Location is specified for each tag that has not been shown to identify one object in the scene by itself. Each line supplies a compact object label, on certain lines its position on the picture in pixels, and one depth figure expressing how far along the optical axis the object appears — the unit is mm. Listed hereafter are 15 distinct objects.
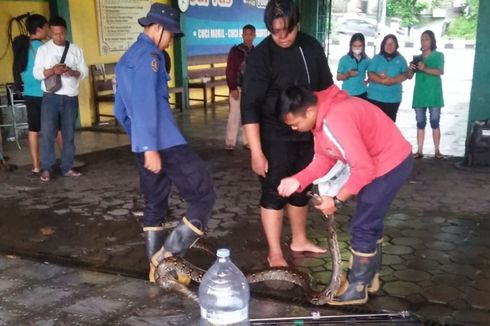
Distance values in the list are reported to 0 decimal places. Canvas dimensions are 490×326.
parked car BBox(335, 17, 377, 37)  29839
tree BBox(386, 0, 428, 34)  33719
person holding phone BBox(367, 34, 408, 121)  7078
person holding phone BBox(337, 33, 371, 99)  7480
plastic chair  8492
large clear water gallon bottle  2444
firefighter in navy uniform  3270
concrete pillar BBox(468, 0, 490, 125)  6863
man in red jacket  2906
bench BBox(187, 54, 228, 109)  12859
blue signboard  12695
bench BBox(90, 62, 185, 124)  10438
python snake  3350
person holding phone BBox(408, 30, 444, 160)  7207
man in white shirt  6258
